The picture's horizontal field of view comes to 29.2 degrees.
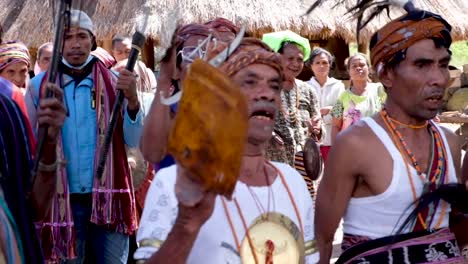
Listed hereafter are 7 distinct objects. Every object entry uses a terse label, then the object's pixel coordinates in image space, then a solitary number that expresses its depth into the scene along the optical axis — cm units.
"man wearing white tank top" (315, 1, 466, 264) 343
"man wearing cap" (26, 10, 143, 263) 524
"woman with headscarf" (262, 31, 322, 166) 625
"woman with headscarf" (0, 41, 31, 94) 667
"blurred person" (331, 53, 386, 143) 897
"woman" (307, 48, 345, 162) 1027
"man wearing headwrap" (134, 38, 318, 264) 273
